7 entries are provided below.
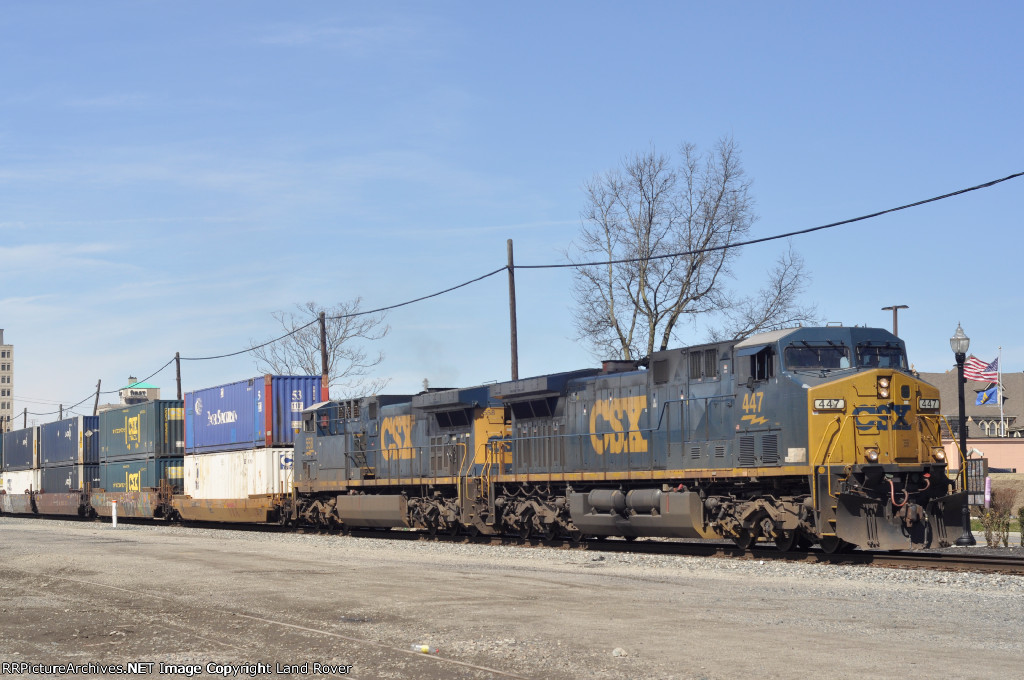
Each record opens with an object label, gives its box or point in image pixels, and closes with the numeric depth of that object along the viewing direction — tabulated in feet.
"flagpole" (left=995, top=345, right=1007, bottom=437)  253.03
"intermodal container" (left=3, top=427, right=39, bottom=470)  177.68
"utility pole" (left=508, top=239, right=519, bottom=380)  108.88
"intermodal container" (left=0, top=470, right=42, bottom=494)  175.32
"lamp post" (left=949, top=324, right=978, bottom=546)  73.97
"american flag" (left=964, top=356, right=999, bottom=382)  171.22
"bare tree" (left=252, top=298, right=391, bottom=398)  216.54
